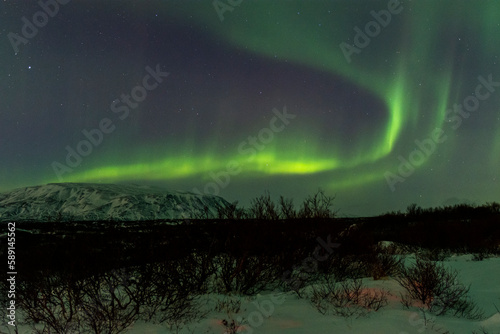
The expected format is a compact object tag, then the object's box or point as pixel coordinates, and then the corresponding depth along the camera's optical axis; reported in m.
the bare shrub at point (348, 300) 7.46
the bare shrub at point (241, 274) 9.29
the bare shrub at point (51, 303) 7.03
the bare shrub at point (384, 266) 10.69
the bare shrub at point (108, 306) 6.68
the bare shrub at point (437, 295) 7.84
